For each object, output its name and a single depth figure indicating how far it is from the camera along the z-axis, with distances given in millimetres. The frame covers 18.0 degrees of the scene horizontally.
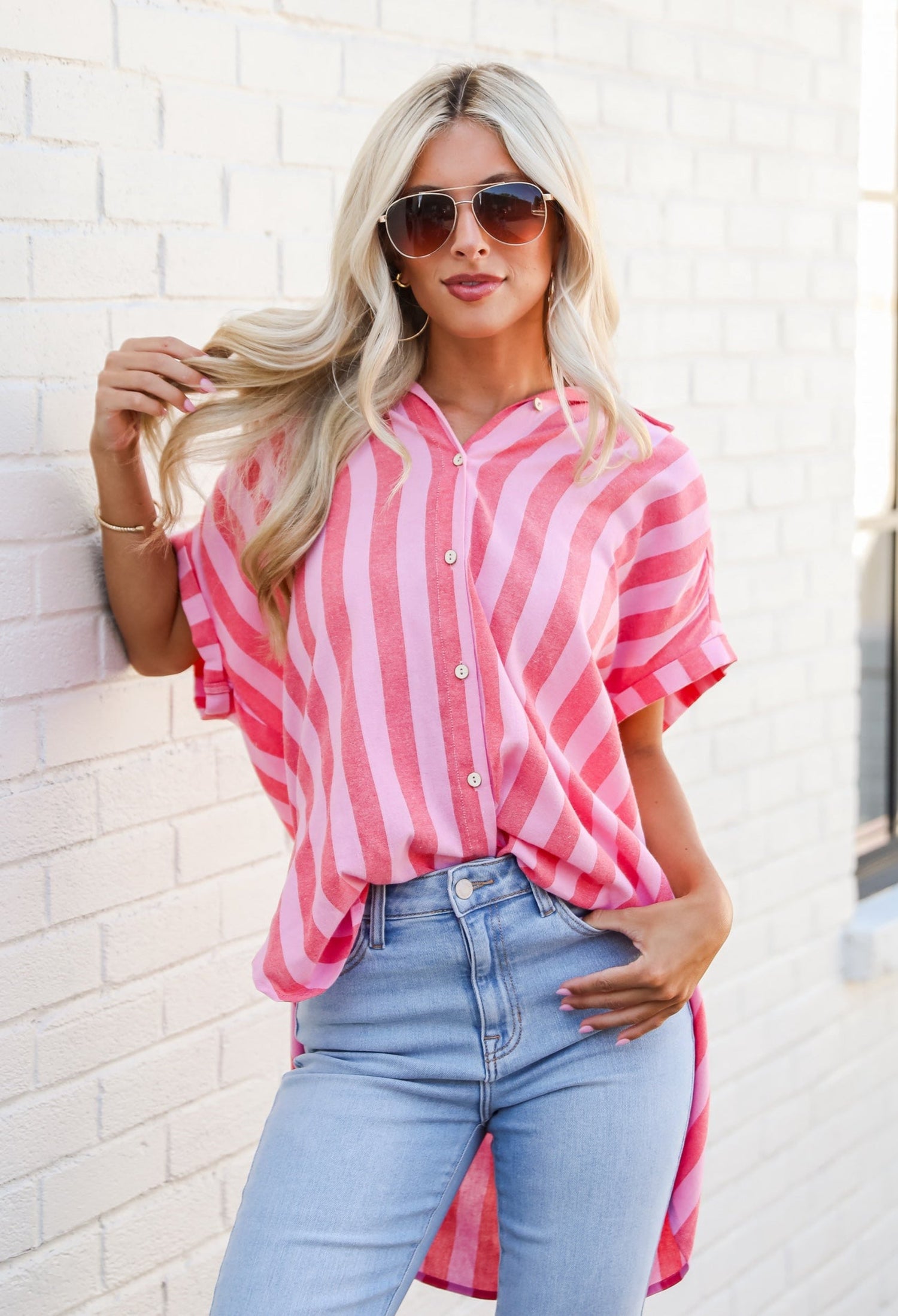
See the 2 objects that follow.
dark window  3876
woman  2300
